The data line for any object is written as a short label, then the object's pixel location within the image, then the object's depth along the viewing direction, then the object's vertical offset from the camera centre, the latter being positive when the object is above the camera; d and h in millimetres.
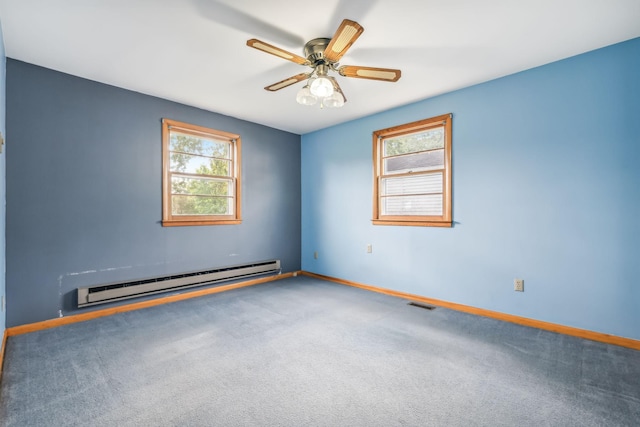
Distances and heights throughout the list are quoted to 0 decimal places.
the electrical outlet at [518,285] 3037 -741
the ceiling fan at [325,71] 2207 +1183
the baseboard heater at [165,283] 3162 -888
